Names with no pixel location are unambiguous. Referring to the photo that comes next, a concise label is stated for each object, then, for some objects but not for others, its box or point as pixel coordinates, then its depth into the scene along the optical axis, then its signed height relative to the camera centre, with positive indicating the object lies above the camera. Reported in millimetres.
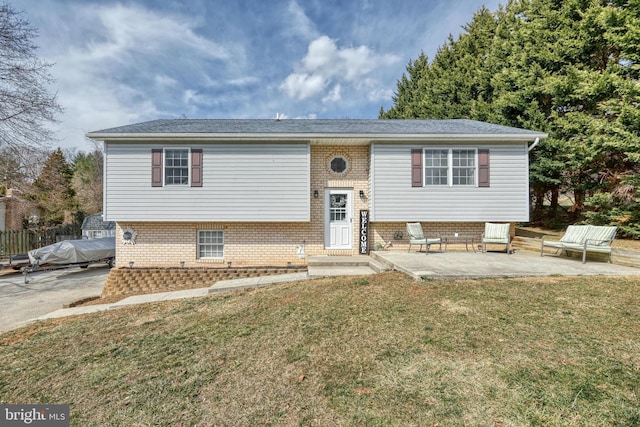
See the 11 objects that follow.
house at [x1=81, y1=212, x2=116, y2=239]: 16969 -687
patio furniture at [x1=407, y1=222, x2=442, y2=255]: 8641 -562
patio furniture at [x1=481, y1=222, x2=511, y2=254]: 8562 -502
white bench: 7004 -547
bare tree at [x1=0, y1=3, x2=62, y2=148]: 12617 +6007
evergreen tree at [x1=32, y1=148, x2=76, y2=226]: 15555 +1566
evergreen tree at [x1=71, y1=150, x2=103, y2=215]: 26797 +3608
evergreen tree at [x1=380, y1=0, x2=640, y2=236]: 9192 +5199
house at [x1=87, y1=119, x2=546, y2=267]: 8953 +943
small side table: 9477 -686
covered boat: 11062 -1442
